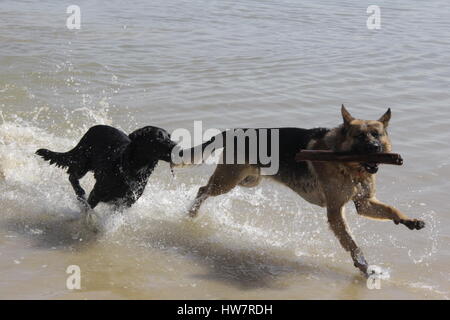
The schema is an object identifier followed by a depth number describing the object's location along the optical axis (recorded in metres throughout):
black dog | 6.11
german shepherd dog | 5.70
